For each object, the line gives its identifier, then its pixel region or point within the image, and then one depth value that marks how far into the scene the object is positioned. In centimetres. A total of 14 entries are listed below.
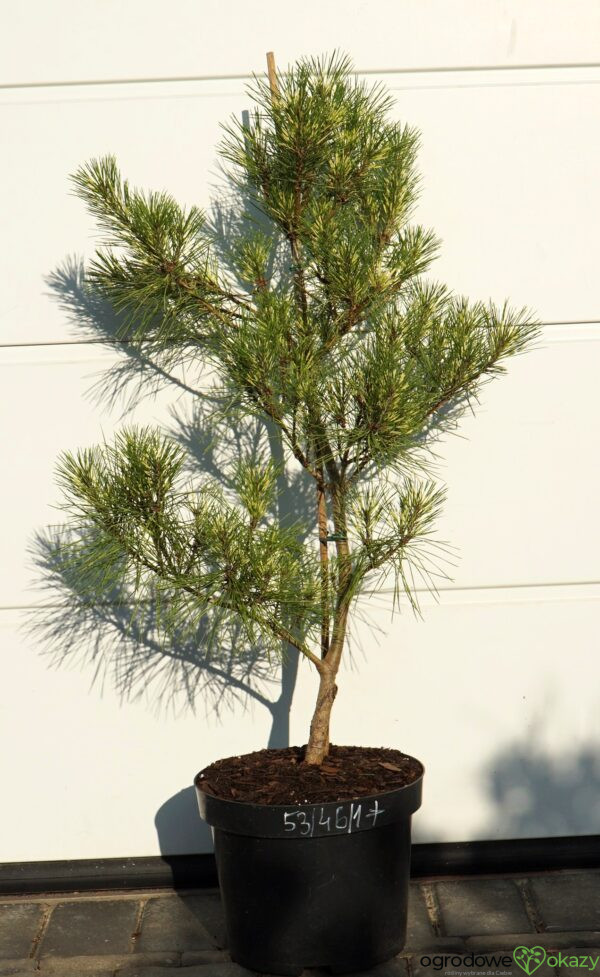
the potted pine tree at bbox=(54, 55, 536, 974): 421
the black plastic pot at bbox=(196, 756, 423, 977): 441
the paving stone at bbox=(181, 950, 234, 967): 473
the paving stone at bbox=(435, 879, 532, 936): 491
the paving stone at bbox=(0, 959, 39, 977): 469
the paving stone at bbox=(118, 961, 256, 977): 461
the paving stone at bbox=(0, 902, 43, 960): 491
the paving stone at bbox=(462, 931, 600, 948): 471
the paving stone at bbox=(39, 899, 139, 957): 489
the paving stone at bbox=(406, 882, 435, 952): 481
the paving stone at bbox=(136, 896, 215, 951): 489
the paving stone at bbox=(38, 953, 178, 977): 469
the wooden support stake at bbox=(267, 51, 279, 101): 456
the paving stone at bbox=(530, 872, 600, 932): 493
